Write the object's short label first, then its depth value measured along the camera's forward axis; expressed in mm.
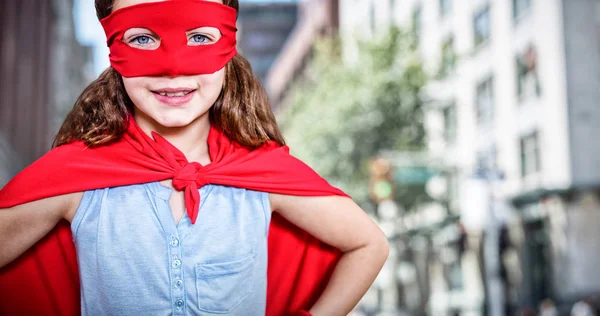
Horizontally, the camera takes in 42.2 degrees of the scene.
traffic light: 13719
